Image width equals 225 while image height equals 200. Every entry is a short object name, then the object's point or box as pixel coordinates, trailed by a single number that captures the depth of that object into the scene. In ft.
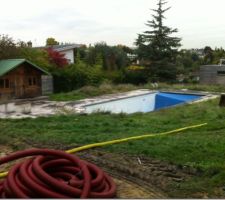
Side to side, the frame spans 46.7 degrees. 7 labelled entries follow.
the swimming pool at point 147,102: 41.48
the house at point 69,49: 76.99
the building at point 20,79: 41.95
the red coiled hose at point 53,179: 7.42
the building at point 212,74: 70.43
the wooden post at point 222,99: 33.15
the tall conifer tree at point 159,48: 70.07
